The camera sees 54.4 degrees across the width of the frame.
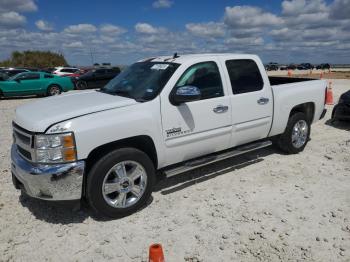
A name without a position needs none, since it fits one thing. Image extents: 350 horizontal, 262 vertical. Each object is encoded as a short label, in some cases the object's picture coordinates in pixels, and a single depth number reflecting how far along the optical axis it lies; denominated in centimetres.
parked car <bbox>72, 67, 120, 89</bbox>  2284
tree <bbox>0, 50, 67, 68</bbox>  6402
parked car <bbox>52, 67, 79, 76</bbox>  2643
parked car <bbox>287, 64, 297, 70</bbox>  7438
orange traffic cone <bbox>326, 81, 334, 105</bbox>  1280
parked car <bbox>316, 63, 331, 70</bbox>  7366
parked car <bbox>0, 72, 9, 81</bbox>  1796
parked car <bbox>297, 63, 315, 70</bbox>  7461
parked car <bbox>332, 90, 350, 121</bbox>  867
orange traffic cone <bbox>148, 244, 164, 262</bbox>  266
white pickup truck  371
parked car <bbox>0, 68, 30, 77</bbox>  2130
